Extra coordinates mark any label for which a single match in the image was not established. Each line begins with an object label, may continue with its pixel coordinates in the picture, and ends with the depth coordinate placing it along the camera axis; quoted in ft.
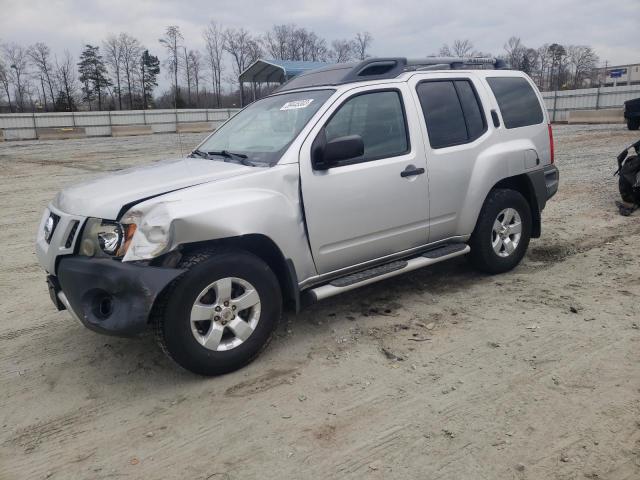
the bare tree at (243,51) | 217.56
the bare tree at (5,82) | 188.96
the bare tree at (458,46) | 194.03
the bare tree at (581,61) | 247.70
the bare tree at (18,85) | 193.47
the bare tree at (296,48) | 225.76
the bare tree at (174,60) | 207.62
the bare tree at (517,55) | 205.05
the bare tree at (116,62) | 209.97
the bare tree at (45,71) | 198.80
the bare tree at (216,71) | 221.87
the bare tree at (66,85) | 191.79
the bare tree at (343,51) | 216.82
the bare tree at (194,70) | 219.20
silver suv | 10.37
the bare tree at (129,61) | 210.79
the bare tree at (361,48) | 212.84
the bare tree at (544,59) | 243.40
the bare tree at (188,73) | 217.56
